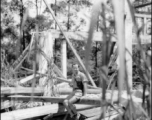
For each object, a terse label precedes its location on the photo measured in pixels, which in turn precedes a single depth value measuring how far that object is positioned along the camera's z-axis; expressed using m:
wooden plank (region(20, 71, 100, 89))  4.87
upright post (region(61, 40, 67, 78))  6.46
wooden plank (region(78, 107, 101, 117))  4.58
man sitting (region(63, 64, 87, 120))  3.88
